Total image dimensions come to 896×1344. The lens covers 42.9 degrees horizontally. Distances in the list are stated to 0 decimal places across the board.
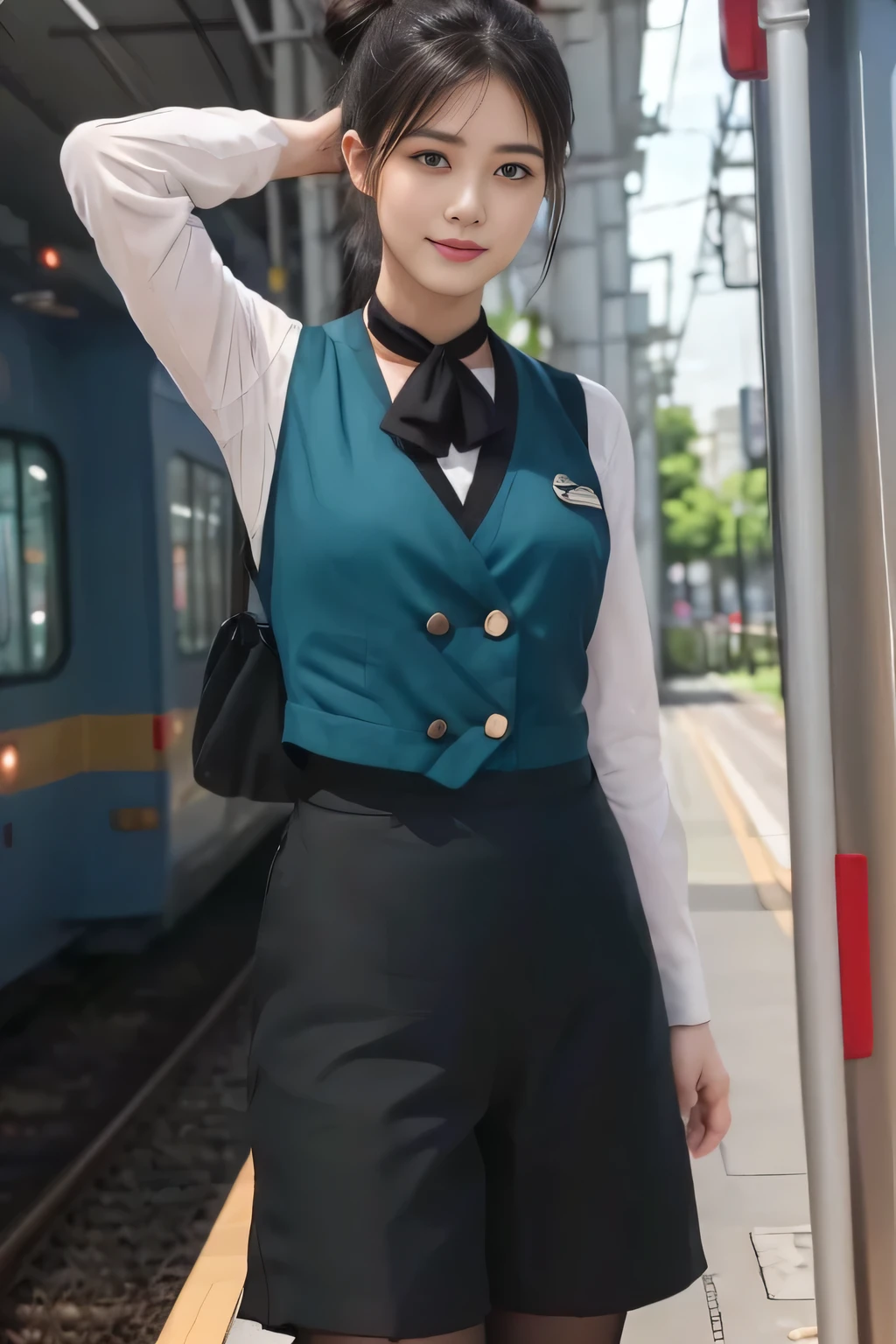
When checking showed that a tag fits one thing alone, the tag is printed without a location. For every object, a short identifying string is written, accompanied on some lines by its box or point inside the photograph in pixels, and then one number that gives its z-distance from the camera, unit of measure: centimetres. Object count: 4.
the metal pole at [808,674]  98
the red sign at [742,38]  103
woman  95
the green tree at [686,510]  2745
